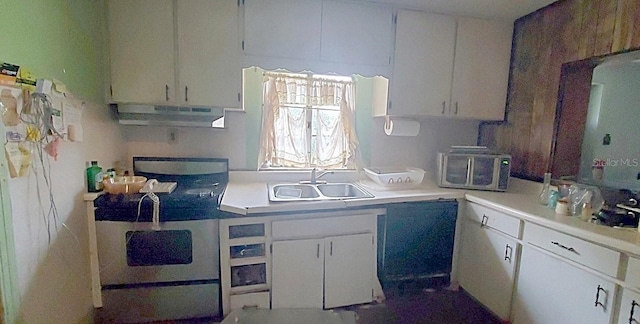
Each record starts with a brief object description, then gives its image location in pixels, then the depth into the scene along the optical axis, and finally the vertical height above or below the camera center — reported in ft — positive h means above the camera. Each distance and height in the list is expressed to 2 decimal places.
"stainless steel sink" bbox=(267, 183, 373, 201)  7.52 -1.58
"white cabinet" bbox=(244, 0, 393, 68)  6.81 +2.44
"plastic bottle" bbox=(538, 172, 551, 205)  6.68 -1.20
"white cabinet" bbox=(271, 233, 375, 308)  6.40 -3.20
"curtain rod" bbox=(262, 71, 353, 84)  8.18 +1.56
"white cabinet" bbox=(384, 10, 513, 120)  7.76 +1.91
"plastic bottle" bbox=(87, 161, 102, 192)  5.96 -1.10
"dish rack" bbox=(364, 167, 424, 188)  7.95 -1.21
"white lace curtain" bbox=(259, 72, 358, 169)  8.31 +0.27
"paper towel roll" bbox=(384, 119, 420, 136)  8.27 +0.20
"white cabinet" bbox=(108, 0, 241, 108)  6.34 +1.70
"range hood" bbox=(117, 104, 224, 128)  6.84 +0.29
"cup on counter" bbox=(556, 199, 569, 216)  5.86 -1.39
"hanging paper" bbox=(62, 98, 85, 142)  5.12 +0.11
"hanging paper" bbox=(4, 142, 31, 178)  3.97 -0.52
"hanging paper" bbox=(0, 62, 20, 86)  3.77 +0.65
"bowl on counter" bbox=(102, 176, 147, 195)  6.07 -1.26
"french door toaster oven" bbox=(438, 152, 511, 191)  7.77 -0.93
